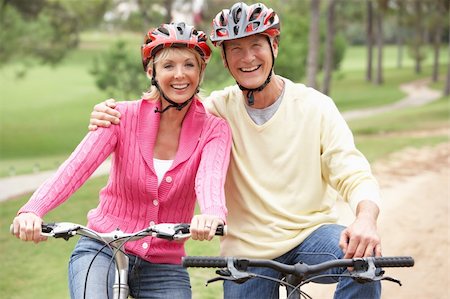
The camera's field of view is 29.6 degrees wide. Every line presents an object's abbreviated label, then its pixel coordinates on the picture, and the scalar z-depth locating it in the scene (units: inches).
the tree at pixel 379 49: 2202.3
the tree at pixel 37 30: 991.6
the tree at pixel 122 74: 1242.6
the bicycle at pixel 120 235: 135.9
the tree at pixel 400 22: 1524.4
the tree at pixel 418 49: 2280.5
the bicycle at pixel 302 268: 127.9
